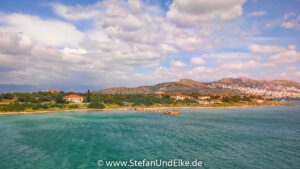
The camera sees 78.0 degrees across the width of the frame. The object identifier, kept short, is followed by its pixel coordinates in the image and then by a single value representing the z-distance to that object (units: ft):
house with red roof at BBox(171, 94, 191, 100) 494.67
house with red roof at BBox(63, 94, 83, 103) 374.38
